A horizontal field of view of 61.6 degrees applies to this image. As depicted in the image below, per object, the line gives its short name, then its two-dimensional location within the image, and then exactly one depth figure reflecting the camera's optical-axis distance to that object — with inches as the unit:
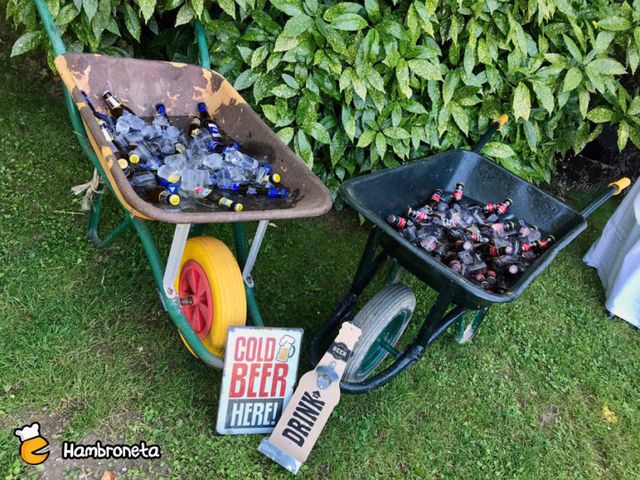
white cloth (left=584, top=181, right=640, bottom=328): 114.5
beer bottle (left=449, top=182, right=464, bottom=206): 87.8
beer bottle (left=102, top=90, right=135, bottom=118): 75.6
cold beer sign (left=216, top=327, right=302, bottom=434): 70.9
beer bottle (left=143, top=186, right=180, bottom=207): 68.1
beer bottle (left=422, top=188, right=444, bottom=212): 85.8
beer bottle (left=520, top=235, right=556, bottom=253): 80.8
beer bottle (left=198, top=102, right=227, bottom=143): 80.9
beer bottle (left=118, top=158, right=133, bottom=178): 66.8
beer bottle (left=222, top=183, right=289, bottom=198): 74.0
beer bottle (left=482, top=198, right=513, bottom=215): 88.1
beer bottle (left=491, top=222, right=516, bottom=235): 83.9
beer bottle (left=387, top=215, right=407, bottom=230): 77.0
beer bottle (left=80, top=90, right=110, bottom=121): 72.6
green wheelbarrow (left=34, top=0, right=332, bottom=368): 64.1
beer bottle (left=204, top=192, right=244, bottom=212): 70.7
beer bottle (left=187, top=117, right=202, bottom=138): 82.5
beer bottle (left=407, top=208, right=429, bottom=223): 81.3
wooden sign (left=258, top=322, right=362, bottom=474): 70.4
